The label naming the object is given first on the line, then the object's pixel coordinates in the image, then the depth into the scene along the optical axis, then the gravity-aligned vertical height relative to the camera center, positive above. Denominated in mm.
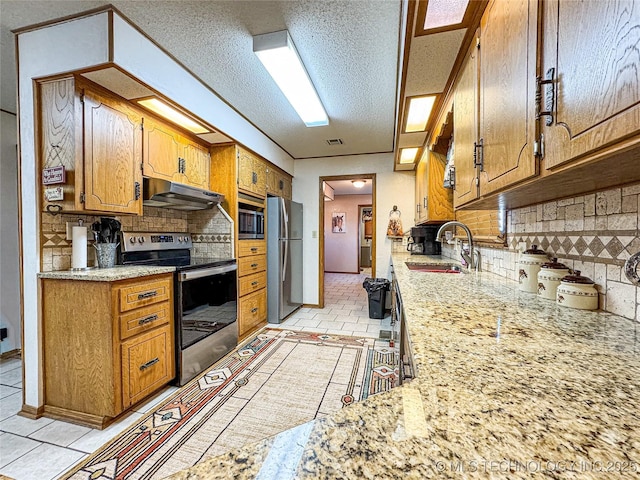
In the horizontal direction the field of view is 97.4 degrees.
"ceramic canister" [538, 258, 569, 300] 1131 -176
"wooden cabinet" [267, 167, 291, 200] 3713 +747
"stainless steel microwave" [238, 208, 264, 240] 3066 +136
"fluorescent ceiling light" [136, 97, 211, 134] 2053 +976
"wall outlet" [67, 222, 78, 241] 1870 +36
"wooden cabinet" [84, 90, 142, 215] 1771 +553
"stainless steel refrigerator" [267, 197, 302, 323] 3629 -319
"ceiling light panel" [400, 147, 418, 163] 3304 +1006
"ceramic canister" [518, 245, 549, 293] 1285 -155
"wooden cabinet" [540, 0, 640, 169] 491 +326
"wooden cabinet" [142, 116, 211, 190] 2209 +704
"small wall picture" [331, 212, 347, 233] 8461 +399
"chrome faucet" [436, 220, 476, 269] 2059 -153
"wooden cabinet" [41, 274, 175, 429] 1642 -678
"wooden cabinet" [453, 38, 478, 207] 1353 +575
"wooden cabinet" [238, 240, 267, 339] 3043 -583
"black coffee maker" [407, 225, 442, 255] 3715 -87
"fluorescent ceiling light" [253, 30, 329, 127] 1752 +1209
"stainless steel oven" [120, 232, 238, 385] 2104 -513
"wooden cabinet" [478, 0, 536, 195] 812 +489
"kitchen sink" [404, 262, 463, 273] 2234 -280
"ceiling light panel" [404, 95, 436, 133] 2117 +1018
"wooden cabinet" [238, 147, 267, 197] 3029 +719
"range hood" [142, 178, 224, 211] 2152 +335
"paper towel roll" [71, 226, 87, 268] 1812 -64
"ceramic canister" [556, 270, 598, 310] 976 -209
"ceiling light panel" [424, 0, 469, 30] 1186 +981
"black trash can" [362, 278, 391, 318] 3689 -808
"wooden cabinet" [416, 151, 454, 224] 2691 +405
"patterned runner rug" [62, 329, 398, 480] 1417 -1116
